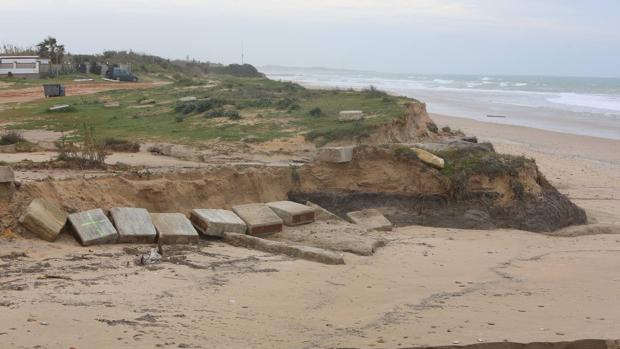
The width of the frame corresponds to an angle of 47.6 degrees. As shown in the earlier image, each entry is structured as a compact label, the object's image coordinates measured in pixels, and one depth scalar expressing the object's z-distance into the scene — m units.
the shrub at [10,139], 15.36
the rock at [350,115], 17.17
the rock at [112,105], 24.89
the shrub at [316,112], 18.27
